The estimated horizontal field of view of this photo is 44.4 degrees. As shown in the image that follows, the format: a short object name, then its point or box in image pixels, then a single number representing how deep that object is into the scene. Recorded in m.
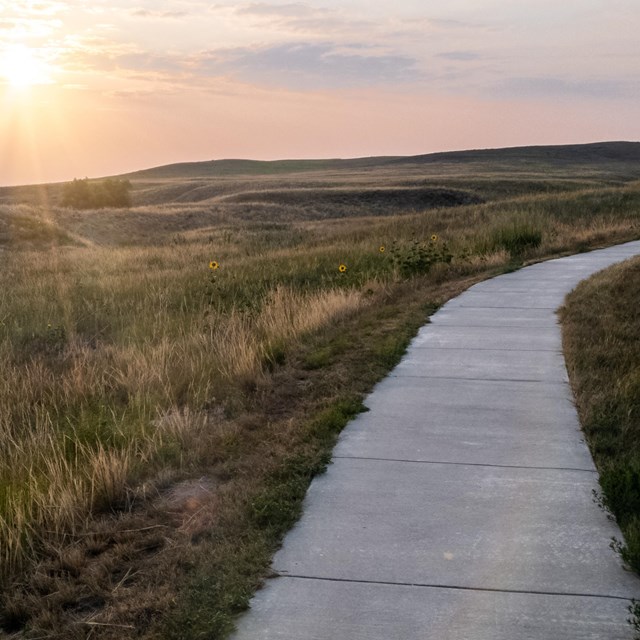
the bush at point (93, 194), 65.50
